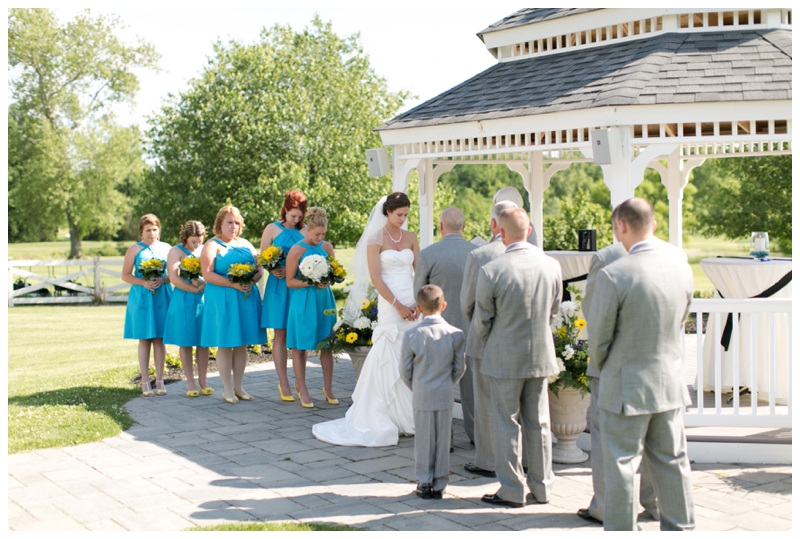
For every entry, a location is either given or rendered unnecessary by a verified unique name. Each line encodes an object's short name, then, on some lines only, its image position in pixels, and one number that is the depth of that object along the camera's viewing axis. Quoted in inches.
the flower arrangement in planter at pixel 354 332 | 308.2
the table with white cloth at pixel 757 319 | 291.1
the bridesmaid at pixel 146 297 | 353.7
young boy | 219.8
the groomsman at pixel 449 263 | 251.8
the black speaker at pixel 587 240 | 386.9
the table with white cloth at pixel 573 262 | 364.5
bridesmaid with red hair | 331.9
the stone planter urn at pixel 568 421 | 248.8
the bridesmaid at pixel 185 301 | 346.6
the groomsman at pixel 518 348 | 205.3
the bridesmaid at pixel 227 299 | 332.5
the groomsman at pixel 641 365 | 171.6
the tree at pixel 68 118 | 1417.3
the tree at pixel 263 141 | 941.8
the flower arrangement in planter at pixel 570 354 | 240.5
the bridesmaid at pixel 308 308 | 319.0
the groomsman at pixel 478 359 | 224.5
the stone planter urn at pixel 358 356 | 314.0
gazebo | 261.6
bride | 282.5
